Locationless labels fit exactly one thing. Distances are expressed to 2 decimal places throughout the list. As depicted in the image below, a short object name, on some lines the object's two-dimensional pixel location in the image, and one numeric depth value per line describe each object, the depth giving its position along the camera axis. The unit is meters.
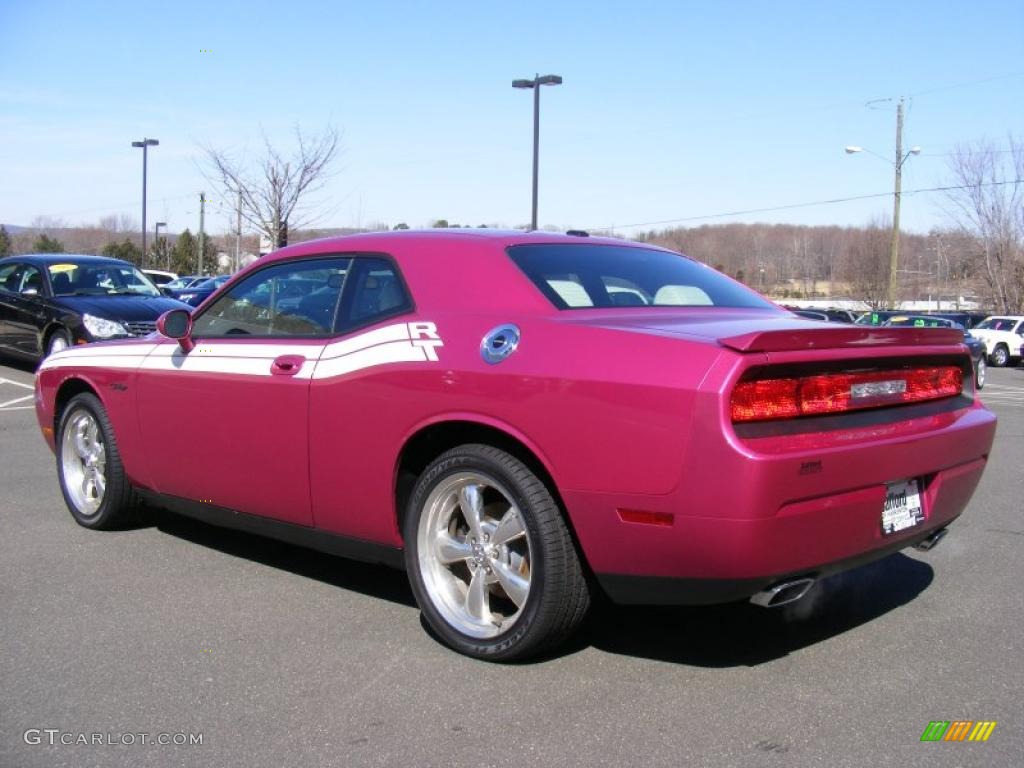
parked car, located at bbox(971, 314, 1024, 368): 31.55
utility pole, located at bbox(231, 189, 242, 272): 31.55
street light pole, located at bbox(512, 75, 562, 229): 24.70
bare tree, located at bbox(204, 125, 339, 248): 27.25
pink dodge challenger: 3.11
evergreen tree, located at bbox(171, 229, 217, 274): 66.88
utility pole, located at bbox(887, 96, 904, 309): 35.38
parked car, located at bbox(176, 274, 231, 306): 26.85
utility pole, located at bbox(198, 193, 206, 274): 54.82
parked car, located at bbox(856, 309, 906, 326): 28.09
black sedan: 12.45
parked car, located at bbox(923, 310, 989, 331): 35.47
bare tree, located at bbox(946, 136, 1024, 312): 45.12
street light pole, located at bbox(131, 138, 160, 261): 45.28
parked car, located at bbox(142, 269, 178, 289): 41.19
